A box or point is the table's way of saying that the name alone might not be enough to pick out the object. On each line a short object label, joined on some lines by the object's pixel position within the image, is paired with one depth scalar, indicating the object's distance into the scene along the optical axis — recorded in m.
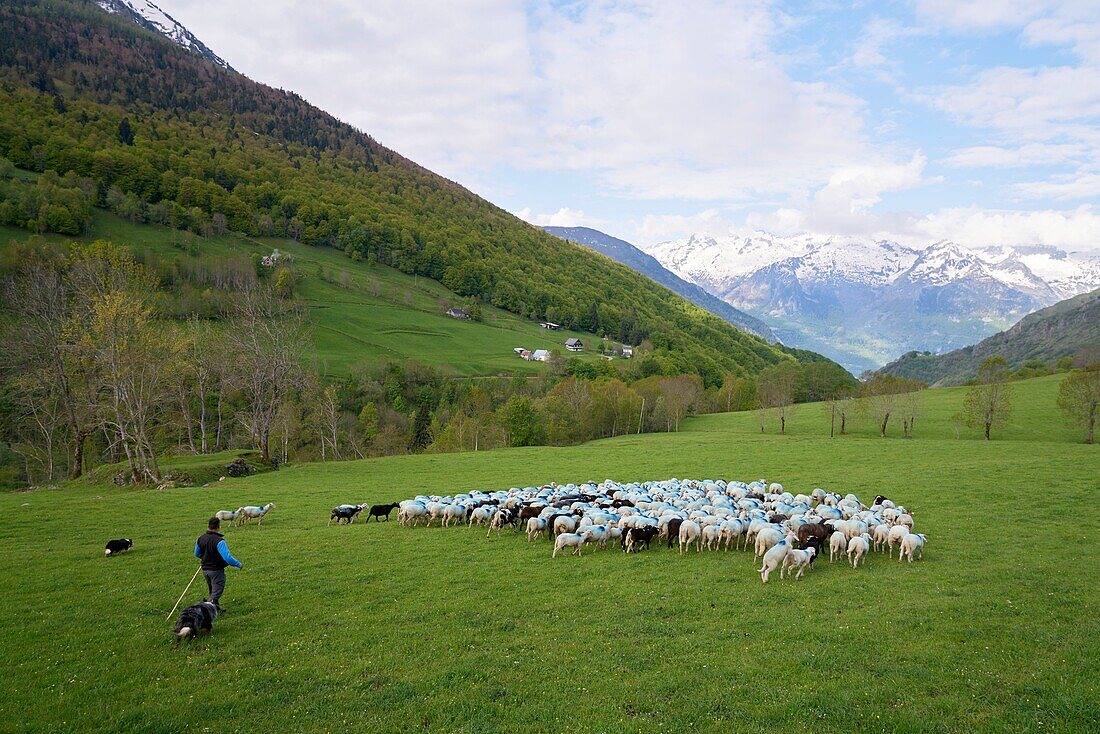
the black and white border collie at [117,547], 17.91
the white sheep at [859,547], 17.25
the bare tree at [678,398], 82.62
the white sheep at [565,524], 21.08
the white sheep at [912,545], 17.66
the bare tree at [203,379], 48.47
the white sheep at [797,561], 16.36
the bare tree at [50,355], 38.69
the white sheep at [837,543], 17.94
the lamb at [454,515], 24.69
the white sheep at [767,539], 17.99
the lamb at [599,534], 20.03
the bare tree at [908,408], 64.88
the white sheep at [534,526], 22.03
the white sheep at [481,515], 24.06
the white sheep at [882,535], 18.84
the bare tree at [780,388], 74.88
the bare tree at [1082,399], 53.00
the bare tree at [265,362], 42.66
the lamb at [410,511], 24.34
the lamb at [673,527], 20.56
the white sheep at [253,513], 24.75
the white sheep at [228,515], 23.83
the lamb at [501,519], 23.39
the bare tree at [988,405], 59.16
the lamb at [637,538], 19.89
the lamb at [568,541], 19.25
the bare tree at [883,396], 65.88
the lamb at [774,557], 16.14
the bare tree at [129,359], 33.03
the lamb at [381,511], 25.96
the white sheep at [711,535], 19.72
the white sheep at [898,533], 18.16
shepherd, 12.69
